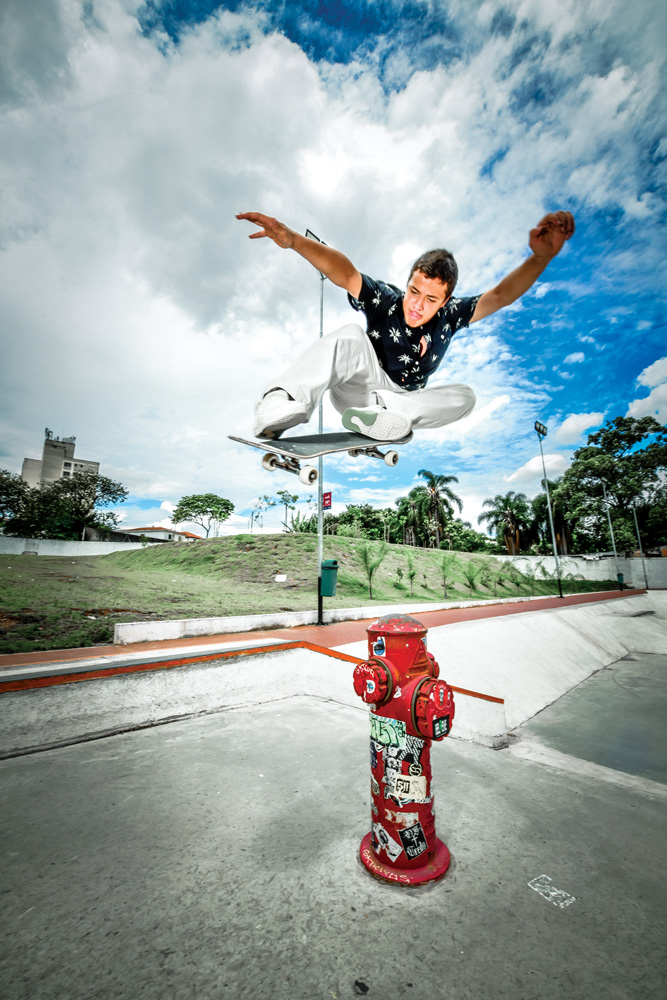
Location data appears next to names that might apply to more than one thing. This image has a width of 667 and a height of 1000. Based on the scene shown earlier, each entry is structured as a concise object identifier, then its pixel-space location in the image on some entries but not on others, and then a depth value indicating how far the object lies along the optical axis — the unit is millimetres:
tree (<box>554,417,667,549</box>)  34688
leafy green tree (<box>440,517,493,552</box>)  42812
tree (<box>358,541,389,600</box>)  19122
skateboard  1772
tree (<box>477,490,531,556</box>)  43031
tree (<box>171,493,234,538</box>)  38719
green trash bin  8547
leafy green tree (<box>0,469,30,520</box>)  31875
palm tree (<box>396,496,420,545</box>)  38809
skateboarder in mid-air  1783
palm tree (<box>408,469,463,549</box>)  34697
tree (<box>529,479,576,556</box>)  40791
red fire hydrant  1836
